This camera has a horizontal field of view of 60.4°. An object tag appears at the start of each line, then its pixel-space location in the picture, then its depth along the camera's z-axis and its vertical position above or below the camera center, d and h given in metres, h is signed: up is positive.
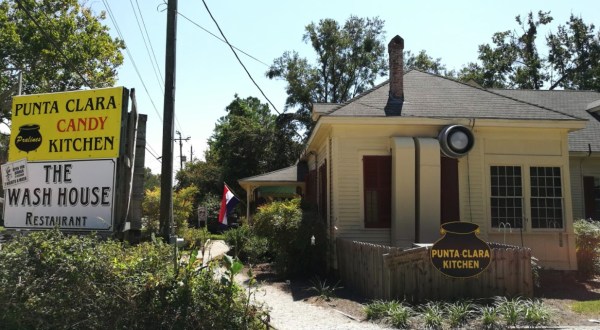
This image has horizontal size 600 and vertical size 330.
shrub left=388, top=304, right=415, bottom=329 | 7.95 -1.76
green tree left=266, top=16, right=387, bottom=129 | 42.06 +11.58
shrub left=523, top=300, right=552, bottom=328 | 7.96 -1.73
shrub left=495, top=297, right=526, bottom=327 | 7.92 -1.67
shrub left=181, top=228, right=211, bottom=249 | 22.18 -1.30
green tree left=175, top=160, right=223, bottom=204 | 42.33 +2.12
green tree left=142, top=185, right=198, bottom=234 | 23.25 -0.26
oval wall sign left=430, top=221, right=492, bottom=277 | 9.47 -0.93
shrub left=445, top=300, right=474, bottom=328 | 8.03 -1.74
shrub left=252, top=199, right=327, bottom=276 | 12.67 -0.78
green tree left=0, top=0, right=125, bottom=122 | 25.83 +8.06
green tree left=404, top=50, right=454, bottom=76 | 45.62 +12.63
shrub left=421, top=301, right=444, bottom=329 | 7.96 -1.76
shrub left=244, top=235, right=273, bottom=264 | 15.85 -1.34
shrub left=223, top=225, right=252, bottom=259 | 17.46 -1.13
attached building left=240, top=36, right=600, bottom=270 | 12.77 +0.81
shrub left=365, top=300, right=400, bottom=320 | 8.34 -1.71
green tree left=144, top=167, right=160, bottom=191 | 94.15 +5.27
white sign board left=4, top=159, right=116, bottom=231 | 6.59 +0.09
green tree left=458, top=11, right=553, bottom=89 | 38.75 +11.18
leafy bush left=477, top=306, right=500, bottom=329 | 7.92 -1.76
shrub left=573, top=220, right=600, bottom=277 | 13.06 -1.15
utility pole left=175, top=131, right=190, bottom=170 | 59.33 +6.77
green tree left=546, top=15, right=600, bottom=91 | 36.91 +10.90
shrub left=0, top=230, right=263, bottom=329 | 5.87 -1.02
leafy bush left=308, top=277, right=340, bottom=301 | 10.24 -1.82
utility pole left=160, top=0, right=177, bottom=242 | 9.76 +1.56
